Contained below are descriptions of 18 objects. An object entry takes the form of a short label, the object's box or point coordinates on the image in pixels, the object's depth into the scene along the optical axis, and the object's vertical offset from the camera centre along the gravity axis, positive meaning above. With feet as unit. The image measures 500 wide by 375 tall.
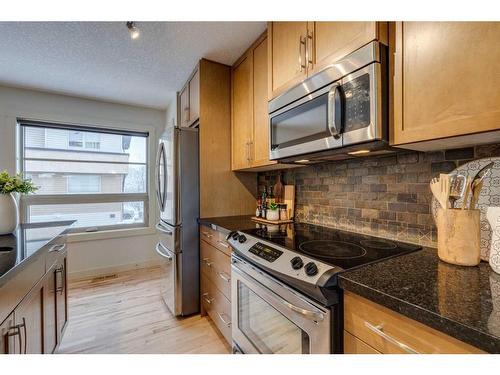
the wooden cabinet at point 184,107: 8.39 +2.97
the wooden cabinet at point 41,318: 2.96 -2.02
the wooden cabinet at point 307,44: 3.31 +2.32
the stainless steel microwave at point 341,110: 3.15 +1.17
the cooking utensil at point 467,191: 2.93 -0.07
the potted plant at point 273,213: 6.15 -0.69
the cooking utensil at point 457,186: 2.95 -0.01
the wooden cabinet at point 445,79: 2.33 +1.17
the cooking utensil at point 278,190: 6.83 -0.10
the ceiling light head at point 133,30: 5.46 +3.72
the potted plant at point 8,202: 4.76 -0.29
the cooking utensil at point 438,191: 3.03 -0.07
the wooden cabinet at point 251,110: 5.84 +2.06
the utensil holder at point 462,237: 2.79 -0.62
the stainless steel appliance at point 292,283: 2.72 -1.37
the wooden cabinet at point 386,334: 1.88 -1.32
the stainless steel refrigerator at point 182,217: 6.68 -0.87
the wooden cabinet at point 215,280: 5.41 -2.36
